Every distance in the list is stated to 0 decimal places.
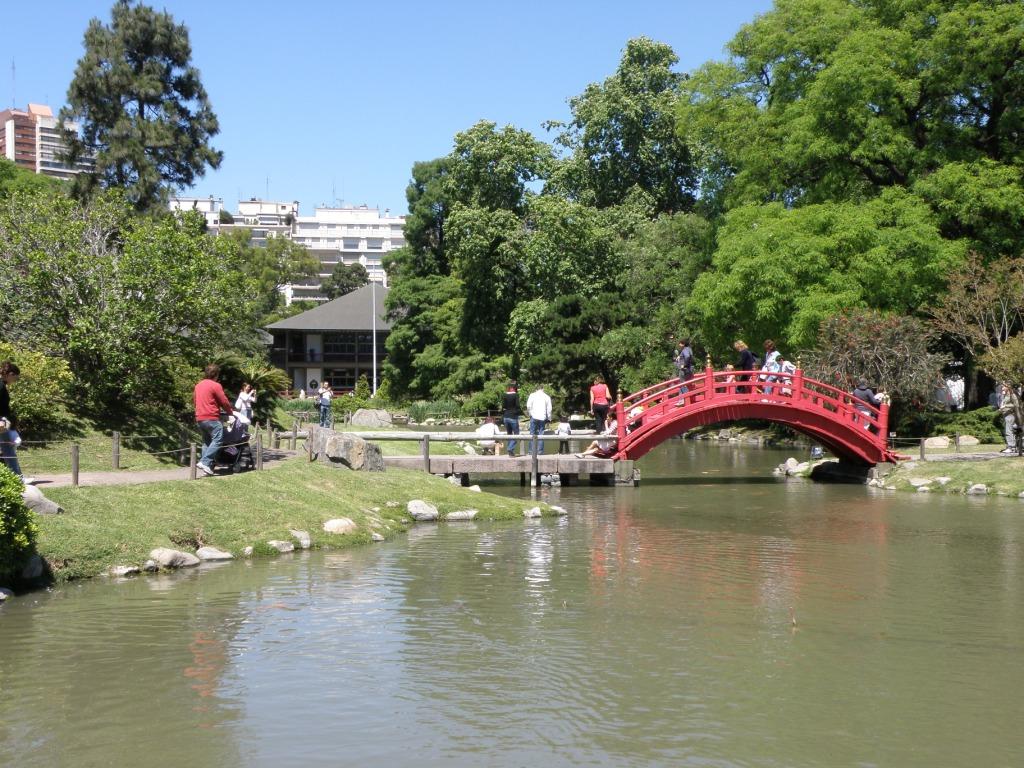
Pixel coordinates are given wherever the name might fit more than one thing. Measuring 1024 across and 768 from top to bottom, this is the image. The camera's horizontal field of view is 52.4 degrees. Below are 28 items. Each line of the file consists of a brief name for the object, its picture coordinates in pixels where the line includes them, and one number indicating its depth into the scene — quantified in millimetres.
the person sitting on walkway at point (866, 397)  27281
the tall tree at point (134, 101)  39469
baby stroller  17984
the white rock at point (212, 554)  14271
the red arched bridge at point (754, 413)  26625
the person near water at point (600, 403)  27859
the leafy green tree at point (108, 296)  21656
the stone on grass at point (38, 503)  13125
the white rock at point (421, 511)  18625
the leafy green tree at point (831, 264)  30234
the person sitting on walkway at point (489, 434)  28234
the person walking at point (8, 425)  14086
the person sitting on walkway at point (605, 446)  26906
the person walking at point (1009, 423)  25659
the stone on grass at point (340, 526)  15984
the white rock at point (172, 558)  13641
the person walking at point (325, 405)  33219
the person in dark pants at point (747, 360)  26731
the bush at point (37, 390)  20438
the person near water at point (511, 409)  27422
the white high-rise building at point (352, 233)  160625
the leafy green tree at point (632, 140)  52031
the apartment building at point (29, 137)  181588
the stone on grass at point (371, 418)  49656
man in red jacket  17250
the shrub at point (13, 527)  11758
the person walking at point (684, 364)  27141
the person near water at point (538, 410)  26844
